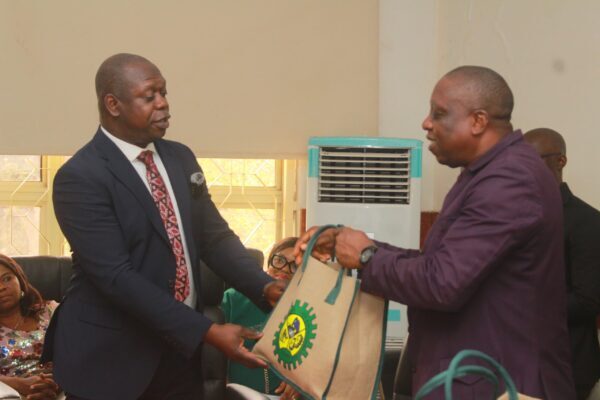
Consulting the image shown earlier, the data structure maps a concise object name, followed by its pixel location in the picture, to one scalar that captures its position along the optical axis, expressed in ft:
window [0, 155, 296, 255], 14.58
